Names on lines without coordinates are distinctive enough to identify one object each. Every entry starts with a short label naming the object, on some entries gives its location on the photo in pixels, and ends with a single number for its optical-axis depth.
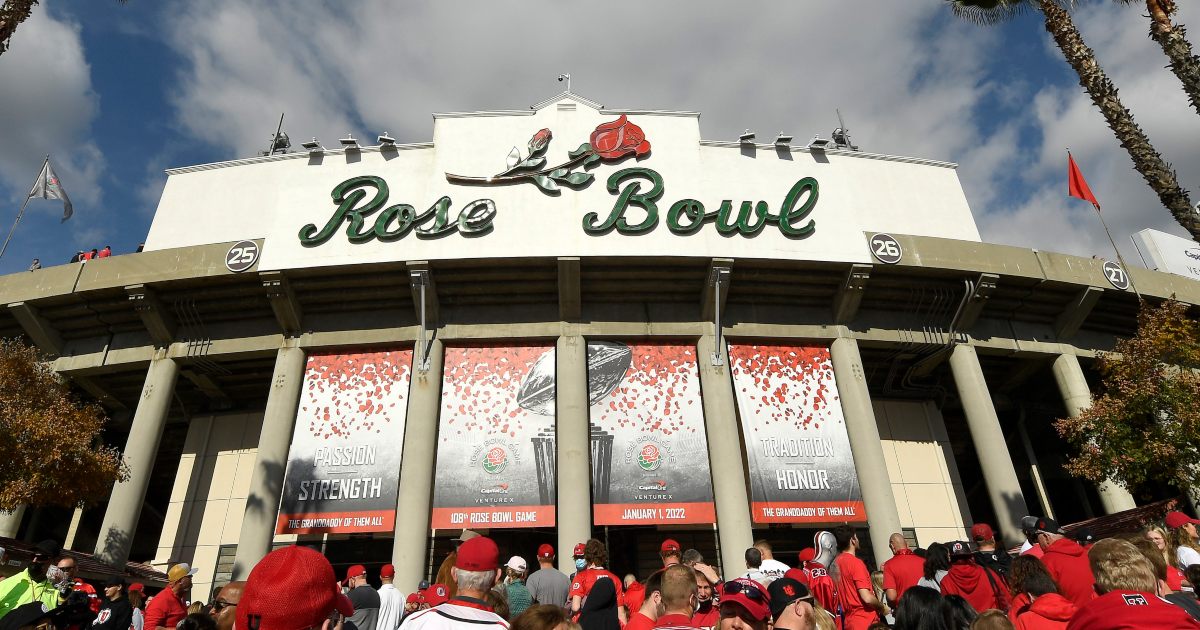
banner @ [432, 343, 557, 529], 17.70
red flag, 21.12
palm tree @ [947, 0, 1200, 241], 12.30
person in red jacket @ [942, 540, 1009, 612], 6.01
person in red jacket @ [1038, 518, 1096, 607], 5.50
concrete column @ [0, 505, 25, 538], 19.66
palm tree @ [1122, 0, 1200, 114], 12.00
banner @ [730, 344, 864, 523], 18.14
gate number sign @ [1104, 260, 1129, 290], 21.48
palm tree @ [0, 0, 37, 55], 13.07
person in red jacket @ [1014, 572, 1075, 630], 4.39
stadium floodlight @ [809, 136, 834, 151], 22.64
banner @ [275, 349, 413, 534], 17.81
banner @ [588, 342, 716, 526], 17.86
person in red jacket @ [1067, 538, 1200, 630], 3.21
